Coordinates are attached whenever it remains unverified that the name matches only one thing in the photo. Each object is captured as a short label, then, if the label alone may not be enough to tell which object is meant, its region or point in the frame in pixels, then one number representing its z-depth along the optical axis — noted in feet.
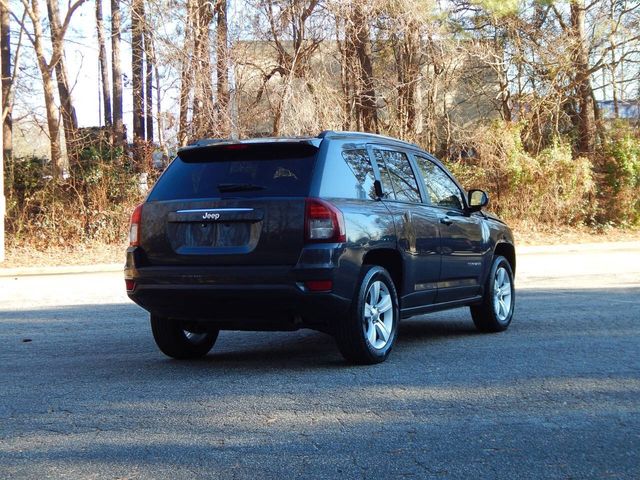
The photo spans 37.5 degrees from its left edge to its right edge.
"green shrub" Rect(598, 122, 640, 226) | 92.79
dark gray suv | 22.85
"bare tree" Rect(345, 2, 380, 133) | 83.71
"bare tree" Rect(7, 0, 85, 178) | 92.99
